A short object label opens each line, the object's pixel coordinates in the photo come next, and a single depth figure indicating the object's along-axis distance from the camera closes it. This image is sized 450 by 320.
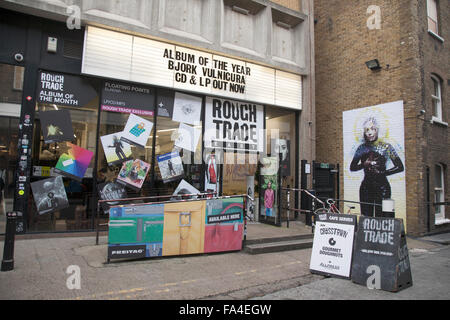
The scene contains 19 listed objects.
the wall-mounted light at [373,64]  11.22
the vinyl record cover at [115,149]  8.55
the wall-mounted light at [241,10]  10.78
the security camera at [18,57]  7.62
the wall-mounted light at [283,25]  11.86
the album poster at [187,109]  9.62
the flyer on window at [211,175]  9.98
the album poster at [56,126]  7.89
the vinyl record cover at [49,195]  7.72
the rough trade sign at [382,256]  5.07
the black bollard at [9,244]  5.15
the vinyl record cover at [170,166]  9.24
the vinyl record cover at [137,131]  8.85
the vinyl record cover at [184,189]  9.43
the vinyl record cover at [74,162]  8.02
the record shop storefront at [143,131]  7.93
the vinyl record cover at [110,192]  8.42
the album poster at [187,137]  9.59
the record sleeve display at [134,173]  8.72
